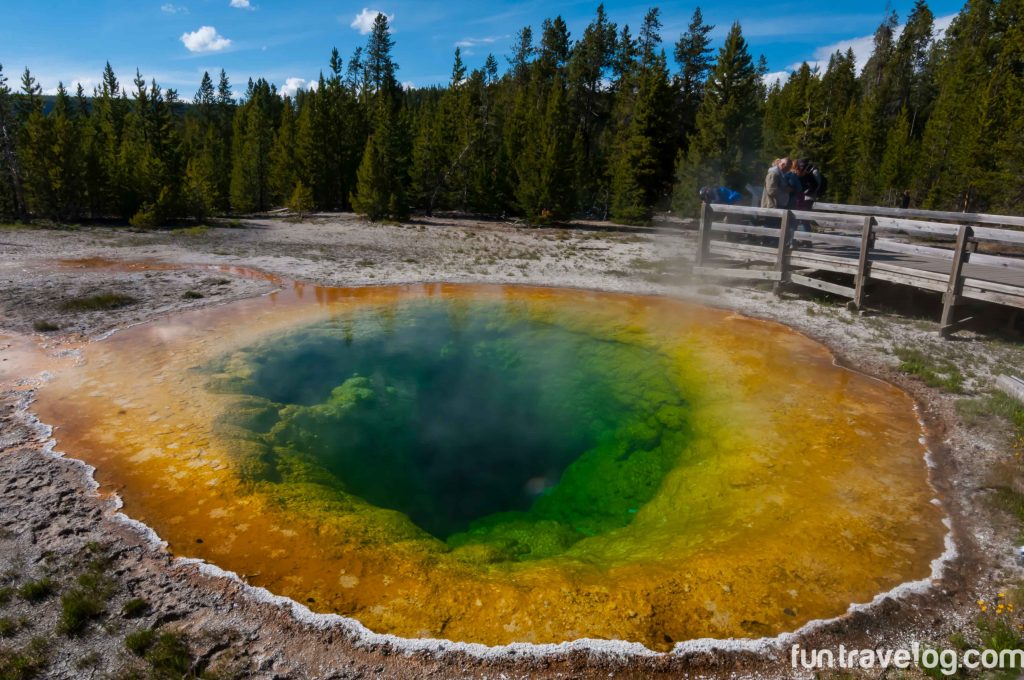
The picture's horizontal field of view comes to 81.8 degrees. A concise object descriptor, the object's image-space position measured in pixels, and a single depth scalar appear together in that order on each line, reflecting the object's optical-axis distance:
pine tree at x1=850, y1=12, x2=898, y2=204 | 37.19
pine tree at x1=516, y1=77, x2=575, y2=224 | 29.69
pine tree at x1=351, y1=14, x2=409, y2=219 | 30.67
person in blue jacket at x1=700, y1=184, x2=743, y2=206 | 17.80
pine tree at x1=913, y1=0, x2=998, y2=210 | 26.44
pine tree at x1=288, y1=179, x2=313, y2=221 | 34.09
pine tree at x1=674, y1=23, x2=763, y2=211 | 28.09
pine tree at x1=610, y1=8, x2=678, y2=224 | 29.88
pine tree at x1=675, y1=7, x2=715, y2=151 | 41.47
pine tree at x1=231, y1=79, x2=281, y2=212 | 38.34
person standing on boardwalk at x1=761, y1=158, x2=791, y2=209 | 14.29
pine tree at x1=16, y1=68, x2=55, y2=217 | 26.67
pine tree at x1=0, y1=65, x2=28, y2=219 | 27.39
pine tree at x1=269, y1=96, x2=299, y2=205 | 37.53
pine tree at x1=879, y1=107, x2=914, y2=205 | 34.72
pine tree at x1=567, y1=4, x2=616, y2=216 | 42.97
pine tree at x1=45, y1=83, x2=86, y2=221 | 26.83
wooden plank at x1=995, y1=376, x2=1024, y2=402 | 7.42
